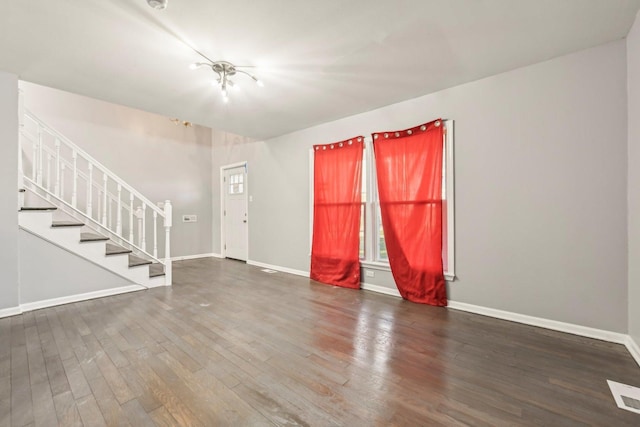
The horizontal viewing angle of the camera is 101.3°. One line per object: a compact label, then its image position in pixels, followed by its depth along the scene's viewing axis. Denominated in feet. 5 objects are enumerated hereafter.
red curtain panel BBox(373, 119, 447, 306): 10.22
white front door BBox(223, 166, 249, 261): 19.15
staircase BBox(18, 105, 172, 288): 10.05
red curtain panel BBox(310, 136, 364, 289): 12.73
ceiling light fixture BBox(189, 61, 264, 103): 8.40
